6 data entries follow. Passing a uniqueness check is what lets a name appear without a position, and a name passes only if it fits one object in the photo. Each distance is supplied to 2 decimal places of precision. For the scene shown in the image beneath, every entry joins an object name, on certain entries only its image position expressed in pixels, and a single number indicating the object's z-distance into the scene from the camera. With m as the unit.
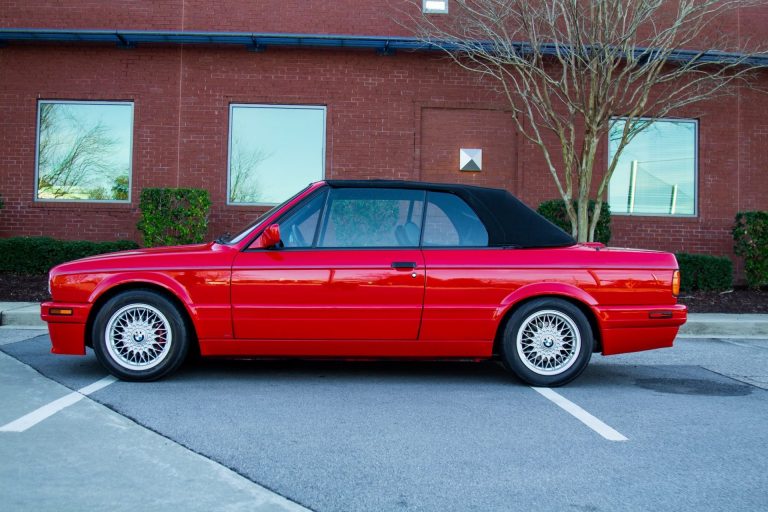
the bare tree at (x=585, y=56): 11.03
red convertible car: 5.53
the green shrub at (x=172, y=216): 12.12
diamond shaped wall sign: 13.30
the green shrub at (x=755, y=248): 12.45
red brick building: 13.32
